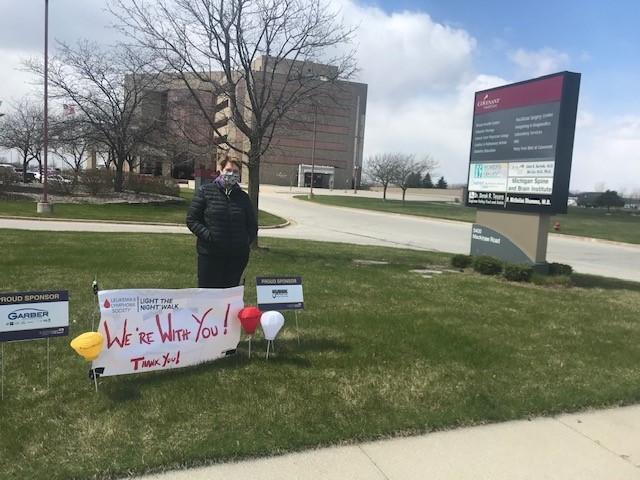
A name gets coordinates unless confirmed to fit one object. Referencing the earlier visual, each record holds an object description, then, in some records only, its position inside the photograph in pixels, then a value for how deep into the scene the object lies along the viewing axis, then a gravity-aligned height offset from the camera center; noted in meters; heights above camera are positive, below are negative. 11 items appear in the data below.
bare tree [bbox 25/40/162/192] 28.62 +3.24
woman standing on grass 4.97 -0.39
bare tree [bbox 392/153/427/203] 60.90 +2.52
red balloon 4.79 -1.17
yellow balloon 3.86 -1.21
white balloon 4.82 -1.21
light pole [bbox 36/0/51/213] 21.77 +2.76
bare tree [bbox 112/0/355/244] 11.77 +2.44
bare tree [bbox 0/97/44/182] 44.50 +2.83
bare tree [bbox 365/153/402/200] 60.78 +2.42
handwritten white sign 4.14 -1.20
